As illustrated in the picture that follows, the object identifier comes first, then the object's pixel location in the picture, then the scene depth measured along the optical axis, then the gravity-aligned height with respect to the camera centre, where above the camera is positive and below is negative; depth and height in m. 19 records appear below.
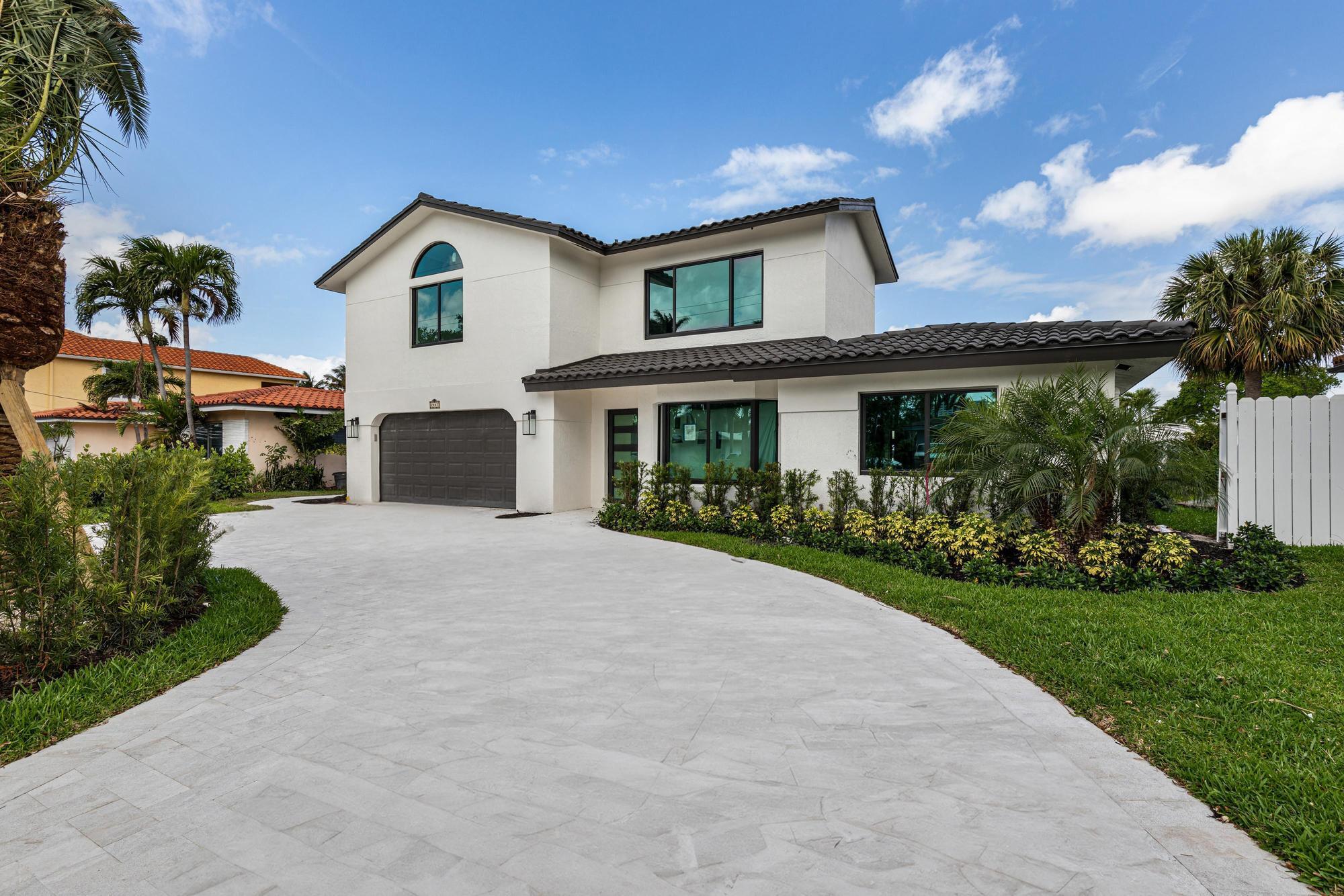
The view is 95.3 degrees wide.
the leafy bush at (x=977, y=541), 7.70 -1.23
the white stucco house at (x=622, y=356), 10.85 +1.88
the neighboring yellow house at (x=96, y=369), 28.95 +3.91
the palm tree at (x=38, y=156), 4.64 +2.31
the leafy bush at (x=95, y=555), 4.05 -0.79
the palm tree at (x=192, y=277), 17.70 +5.09
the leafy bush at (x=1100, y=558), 6.87 -1.30
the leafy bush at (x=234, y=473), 18.94 -0.81
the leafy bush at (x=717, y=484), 11.91 -0.76
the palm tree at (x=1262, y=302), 14.37 +3.47
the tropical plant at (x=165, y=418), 19.08 +0.95
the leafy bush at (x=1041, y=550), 7.21 -1.27
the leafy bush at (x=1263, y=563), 6.61 -1.33
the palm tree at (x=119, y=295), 17.92 +4.55
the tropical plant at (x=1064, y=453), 7.16 -0.10
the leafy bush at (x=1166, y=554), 6.92 -1.26
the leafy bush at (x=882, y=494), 10.20 -0.81
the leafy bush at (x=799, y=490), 10.99 -0.80
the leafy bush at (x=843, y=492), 10.48 -0.82
